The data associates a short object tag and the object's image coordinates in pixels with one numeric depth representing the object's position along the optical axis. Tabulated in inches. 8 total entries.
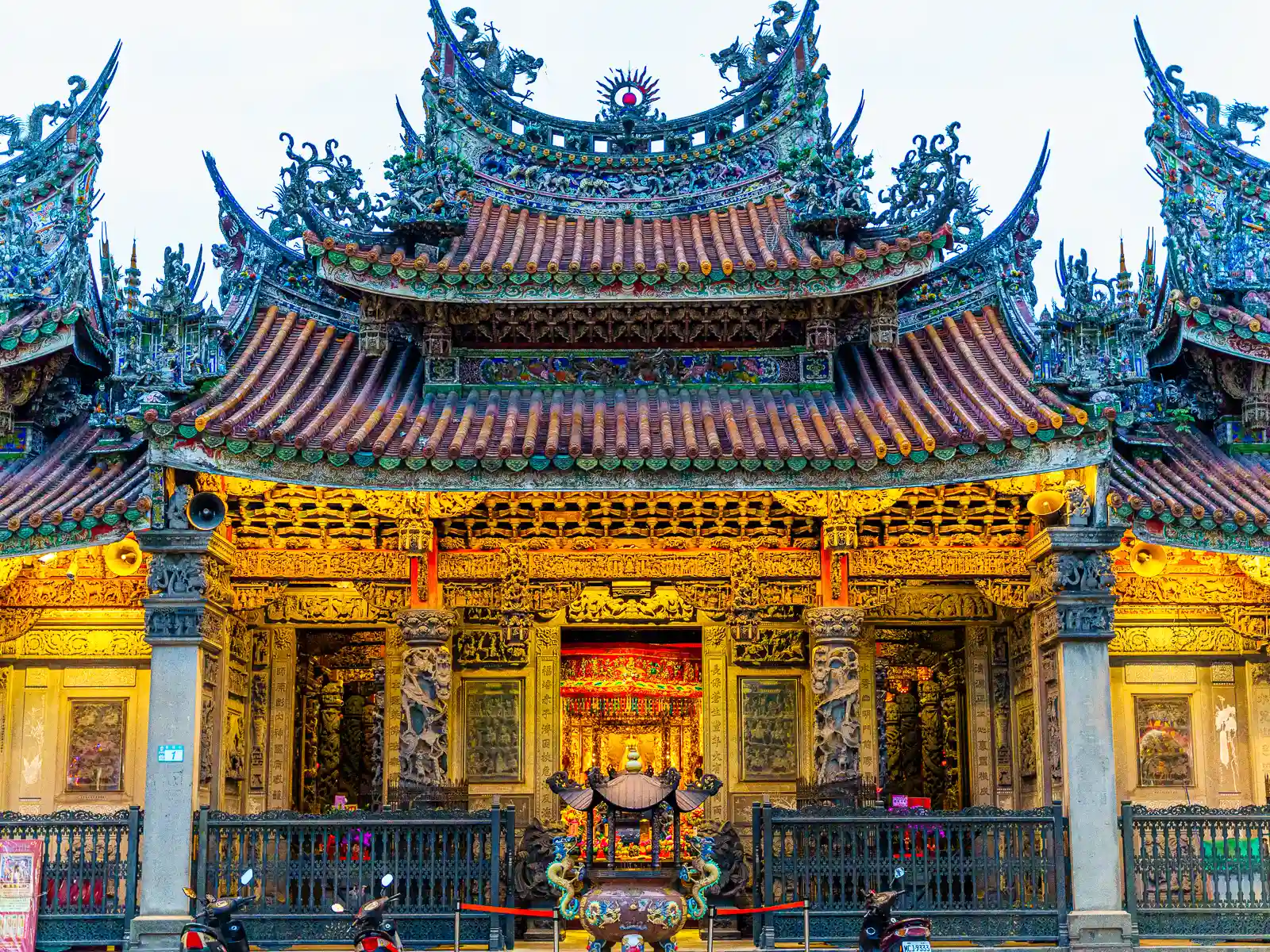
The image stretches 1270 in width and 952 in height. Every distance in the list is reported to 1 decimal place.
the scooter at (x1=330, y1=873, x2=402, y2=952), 459.2
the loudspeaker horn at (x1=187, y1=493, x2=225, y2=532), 569.3
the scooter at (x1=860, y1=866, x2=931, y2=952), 473.7
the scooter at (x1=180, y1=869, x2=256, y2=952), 475.2
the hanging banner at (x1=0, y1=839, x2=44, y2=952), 540.4
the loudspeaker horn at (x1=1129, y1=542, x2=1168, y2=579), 625.3
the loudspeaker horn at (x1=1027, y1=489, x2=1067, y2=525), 579.5
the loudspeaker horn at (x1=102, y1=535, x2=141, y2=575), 619.8
